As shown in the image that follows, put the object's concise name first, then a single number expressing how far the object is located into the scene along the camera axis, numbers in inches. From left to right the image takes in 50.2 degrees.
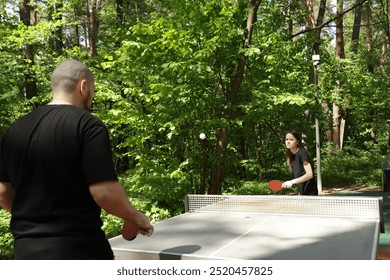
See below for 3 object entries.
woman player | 219.5
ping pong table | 120.3
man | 70.1
